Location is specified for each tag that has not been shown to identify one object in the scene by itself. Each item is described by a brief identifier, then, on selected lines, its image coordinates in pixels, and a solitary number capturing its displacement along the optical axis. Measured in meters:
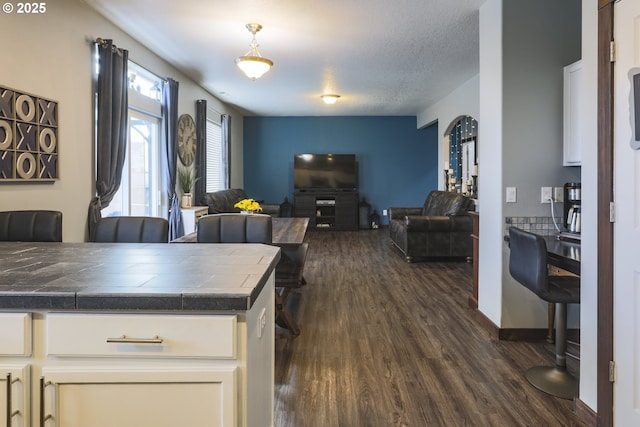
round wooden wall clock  6.16
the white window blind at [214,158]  7.98
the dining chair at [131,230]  2.66
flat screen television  10.24
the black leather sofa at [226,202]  6.81
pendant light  4.13
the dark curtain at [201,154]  6.82
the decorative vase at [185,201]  6.18
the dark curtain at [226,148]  8.83
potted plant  6.17
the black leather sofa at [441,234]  6.20
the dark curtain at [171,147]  5.59
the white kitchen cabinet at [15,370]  1.15
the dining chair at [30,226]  2.62
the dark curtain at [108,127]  3.91
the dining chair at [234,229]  2.72
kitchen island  1.14
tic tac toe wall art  2.86
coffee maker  2.92
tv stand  10.12
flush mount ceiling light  7.42
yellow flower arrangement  4.27
